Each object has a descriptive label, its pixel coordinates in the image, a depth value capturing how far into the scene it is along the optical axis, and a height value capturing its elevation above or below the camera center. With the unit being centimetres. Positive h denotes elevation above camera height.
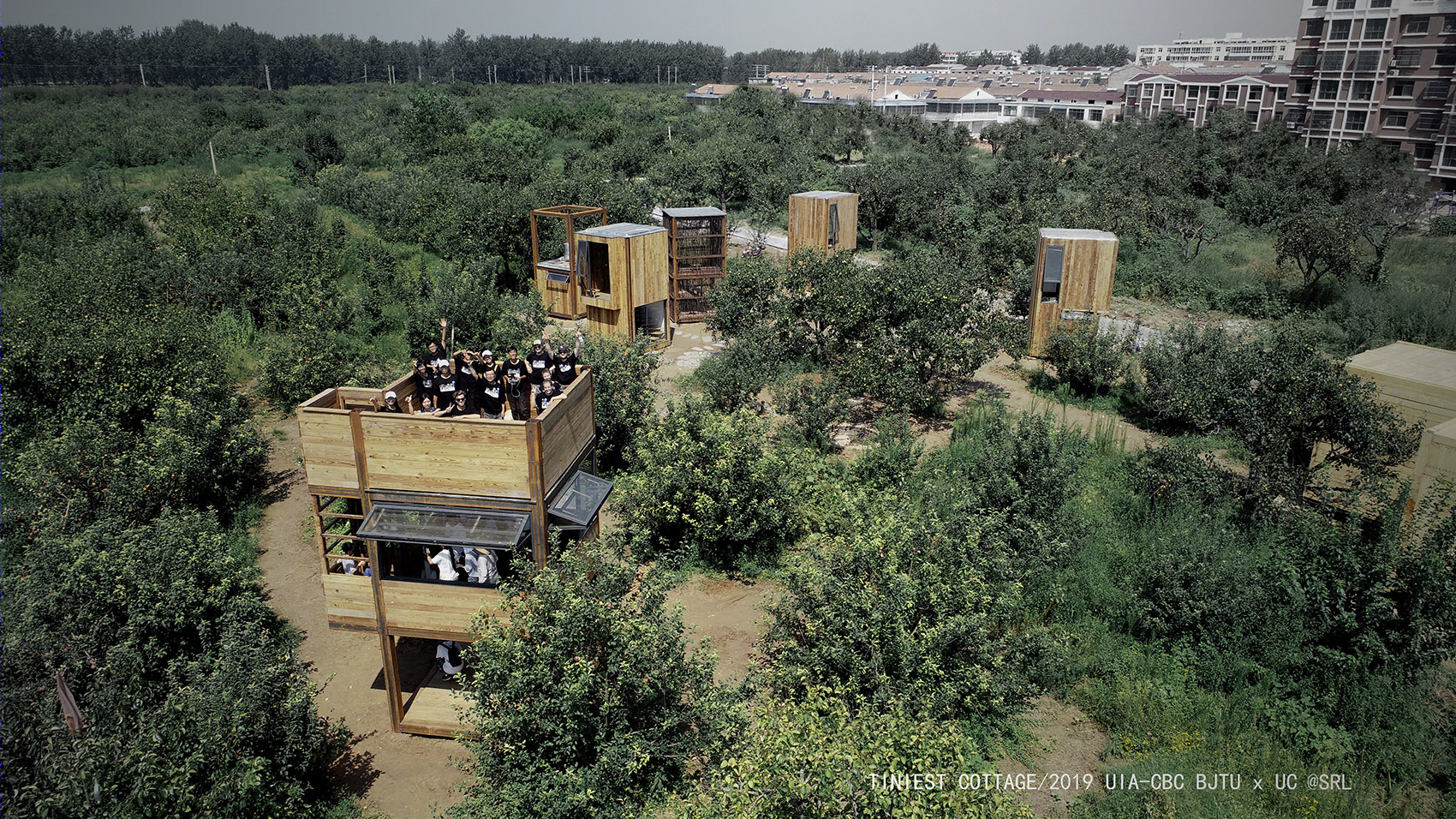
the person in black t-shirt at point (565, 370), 1073 -283
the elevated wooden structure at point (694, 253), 2066 -259
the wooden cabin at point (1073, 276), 1686 -256
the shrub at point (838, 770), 518 -405
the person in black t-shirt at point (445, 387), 970 -277
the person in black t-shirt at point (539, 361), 1088 -280
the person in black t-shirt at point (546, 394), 1029 -302
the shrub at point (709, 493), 1072 -447
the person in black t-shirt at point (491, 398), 1031 -306
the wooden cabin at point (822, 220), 2138 -184
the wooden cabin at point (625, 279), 1848 -300
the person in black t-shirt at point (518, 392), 1052 -305
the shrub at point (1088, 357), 1582 -396
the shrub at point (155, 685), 559 -439
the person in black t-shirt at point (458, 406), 955 -294
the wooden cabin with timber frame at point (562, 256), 2058 -271
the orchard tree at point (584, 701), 624 -432
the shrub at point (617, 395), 1306 -388
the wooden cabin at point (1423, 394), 1030 -335
